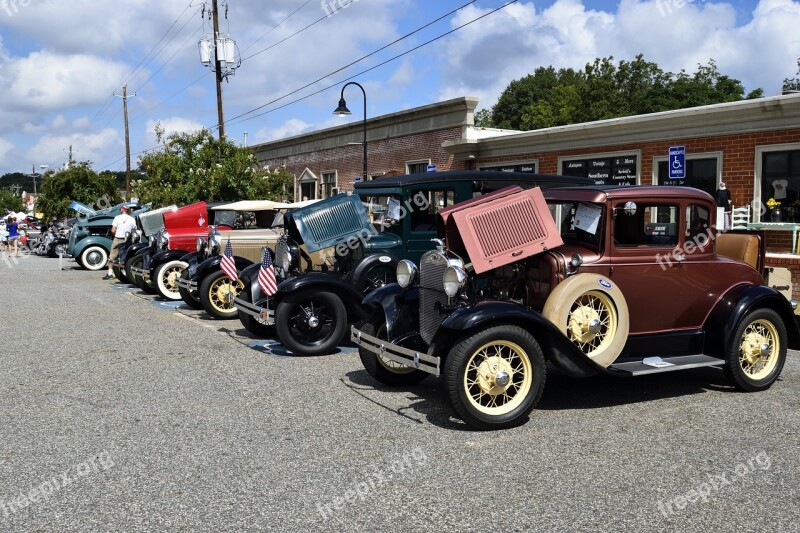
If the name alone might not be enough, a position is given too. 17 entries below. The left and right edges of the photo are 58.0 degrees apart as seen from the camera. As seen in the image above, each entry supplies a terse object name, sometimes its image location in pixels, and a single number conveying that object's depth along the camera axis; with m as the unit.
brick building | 14.31
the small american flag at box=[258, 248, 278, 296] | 8.27
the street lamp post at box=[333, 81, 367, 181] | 20.61
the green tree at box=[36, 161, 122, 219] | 37.19
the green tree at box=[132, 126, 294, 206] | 23.67
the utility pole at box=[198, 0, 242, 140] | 26.25
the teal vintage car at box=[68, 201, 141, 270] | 20.05
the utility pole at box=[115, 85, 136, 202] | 42.51
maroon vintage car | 5.27
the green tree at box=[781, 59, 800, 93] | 42.69
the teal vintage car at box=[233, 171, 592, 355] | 8.05
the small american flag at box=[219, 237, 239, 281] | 9.97
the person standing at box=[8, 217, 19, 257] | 26.38
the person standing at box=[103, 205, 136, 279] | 17.19
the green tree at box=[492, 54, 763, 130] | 49.06
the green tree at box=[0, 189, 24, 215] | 112.69
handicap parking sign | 14.22
